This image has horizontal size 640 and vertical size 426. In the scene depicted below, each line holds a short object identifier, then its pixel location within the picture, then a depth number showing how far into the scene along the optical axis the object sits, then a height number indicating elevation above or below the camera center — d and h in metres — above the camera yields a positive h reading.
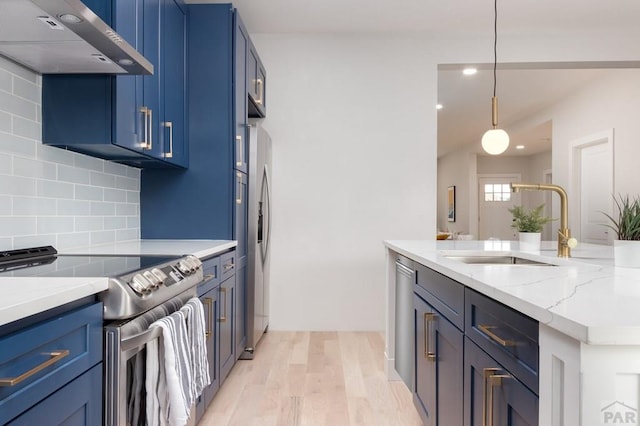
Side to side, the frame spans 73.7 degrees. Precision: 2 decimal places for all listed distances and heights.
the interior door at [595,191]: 5.01 +0.27
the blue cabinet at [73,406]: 0.89 -0.45
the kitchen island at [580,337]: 0.73 -0.22
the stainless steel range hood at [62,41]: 1.26 +0.60
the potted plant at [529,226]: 2.28 -0.07
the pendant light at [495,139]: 2.75 +0.47
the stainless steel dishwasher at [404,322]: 2.30 -0.63
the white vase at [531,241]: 2.27 -0.15
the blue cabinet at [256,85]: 3.34 +1.06
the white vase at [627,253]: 1.45 -0.14
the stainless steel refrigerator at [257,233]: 3.23 -0.17
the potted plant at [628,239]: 1.45 -0.09
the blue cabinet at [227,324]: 2.47 -0.68
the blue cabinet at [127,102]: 1.91 +0.53
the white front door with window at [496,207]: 10.15 +0.13
